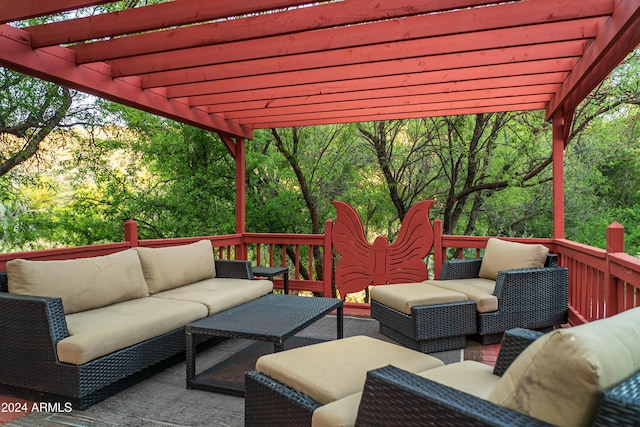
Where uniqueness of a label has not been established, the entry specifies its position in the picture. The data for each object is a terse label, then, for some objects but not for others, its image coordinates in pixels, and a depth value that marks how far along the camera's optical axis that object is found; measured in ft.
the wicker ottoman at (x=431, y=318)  11.77
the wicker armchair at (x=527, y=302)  12.38
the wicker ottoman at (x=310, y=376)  5.71
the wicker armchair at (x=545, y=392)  3.22
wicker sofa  8.46
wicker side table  16.29
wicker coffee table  9.09
